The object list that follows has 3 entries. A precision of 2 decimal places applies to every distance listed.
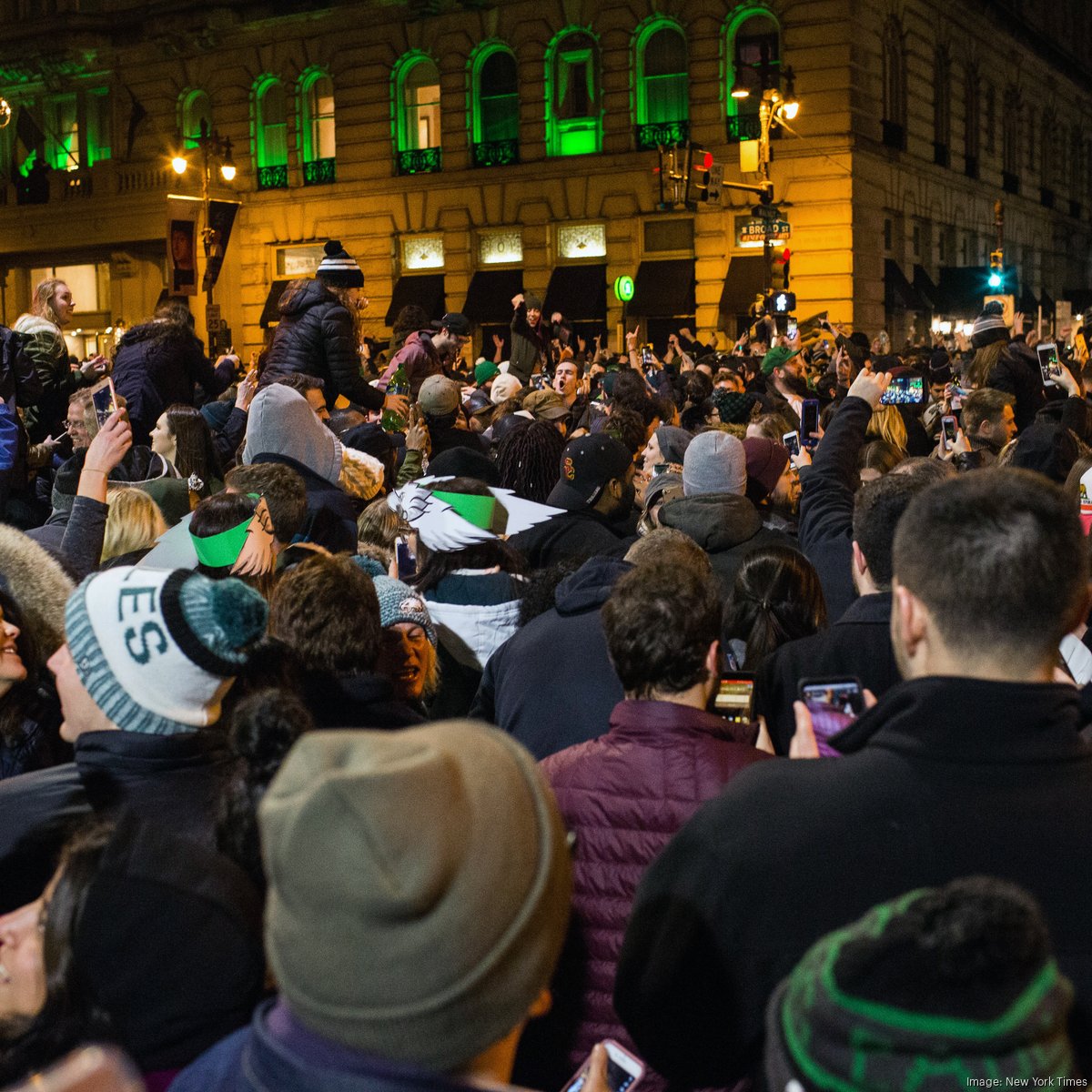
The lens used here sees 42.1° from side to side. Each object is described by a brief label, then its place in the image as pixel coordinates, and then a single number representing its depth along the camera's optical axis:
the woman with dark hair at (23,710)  3.99
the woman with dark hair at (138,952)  2.30
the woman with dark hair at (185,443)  7.78
